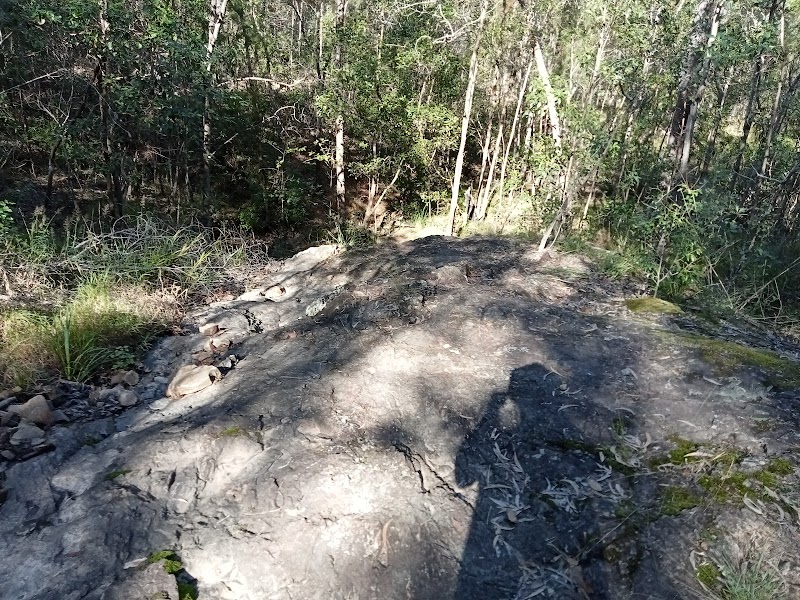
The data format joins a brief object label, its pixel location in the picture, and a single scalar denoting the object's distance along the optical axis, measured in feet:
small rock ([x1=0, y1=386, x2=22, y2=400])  10.39
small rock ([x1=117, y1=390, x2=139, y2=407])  10.75
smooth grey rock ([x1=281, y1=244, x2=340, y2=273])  21.30
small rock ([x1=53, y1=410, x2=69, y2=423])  9.85
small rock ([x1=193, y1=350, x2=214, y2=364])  12.30
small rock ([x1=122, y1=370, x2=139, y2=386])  11.60
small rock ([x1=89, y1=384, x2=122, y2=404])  10.91
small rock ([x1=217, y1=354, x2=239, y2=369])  11.49
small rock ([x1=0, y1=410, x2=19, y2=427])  9.46
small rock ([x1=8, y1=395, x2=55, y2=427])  9.59
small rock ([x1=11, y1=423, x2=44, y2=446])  9.00
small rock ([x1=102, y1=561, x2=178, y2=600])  5.86
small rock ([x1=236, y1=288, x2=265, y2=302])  16.88
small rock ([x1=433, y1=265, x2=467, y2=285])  14.93
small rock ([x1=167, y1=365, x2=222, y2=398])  10.54
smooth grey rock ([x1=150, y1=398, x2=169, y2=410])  10.26
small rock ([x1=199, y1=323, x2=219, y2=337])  13.99
